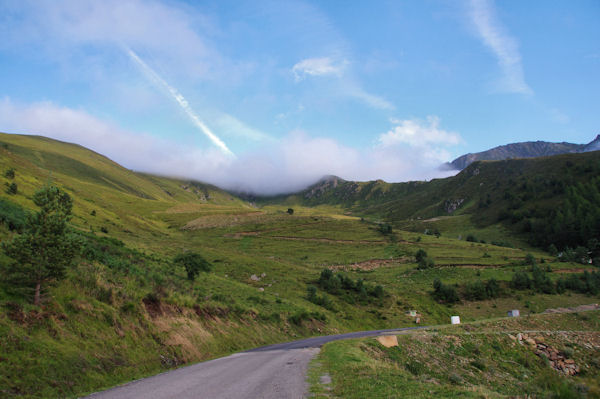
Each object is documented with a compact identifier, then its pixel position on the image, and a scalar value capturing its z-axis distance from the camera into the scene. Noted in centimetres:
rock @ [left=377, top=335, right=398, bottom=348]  2058
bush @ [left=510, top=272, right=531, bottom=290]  6270
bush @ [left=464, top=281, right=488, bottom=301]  5978
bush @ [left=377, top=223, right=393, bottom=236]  13658
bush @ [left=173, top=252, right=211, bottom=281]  3941
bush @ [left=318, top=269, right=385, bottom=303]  5409
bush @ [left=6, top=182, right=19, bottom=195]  4556
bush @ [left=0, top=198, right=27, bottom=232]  2200
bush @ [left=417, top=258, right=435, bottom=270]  8062
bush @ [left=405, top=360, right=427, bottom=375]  1735
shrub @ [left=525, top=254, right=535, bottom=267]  8075
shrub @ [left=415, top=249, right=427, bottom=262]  8745
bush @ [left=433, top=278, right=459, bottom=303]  5846
